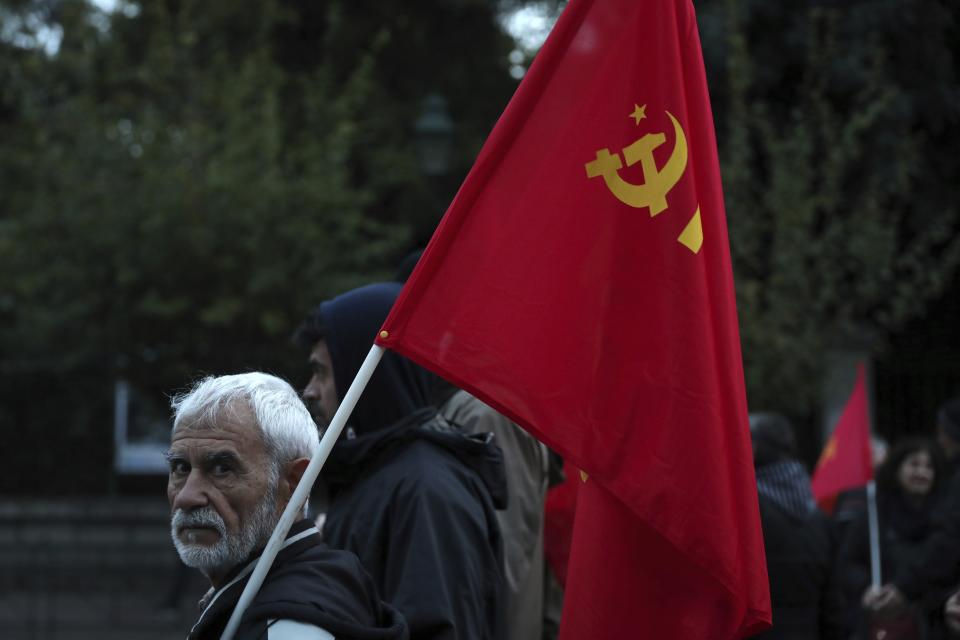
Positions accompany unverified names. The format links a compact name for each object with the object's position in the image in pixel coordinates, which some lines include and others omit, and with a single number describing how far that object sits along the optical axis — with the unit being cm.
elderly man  270
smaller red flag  805
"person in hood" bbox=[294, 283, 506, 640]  332
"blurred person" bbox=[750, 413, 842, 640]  602
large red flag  303
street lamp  1267
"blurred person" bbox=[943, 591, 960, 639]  551
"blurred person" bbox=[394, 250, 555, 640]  420
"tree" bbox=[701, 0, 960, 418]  1403
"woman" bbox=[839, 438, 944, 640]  765
